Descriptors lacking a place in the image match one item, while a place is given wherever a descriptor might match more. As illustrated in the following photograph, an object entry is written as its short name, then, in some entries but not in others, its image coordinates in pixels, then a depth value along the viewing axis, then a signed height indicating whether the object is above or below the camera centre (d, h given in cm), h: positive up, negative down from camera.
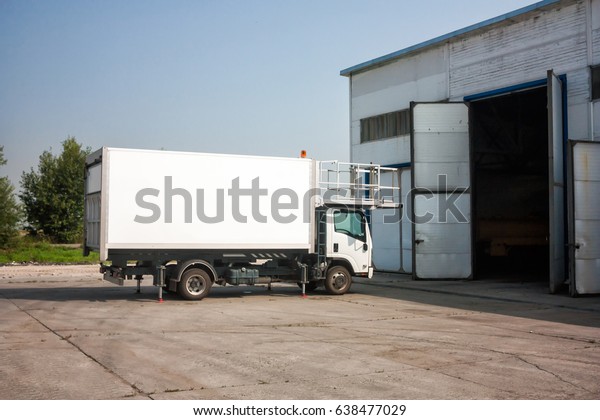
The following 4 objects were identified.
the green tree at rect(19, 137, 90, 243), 4744 +261
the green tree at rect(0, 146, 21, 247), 3675 +130
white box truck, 1454 +36
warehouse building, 1819 +349
